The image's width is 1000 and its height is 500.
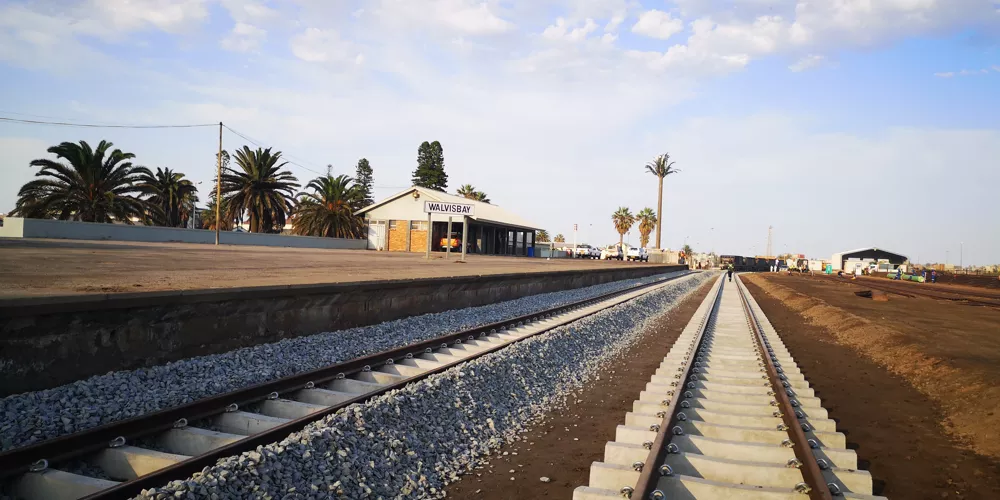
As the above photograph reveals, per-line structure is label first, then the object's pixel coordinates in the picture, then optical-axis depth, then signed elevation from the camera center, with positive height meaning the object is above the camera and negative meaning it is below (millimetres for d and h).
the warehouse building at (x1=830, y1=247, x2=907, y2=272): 109562 +1868
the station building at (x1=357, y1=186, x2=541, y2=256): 50031 +2134
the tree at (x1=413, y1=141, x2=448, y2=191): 97000 +13118
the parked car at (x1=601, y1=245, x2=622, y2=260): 84844 +374
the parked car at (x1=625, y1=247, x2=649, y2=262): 80625 +288
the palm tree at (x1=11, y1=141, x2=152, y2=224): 37469 +2882
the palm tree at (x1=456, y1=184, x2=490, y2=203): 98856 +9456
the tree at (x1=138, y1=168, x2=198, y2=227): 54719 +4136
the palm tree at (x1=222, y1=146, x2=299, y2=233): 49344 +4417
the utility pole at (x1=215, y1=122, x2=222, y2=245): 39625 +3908
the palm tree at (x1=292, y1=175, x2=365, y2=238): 57125 +3077
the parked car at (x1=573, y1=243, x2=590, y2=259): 83375 +505
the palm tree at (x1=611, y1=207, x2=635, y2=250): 120688 +7281
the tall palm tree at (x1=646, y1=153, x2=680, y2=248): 89000 +13191
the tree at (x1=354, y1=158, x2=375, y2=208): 102531 +12346
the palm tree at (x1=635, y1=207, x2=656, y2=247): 117750 +7217
